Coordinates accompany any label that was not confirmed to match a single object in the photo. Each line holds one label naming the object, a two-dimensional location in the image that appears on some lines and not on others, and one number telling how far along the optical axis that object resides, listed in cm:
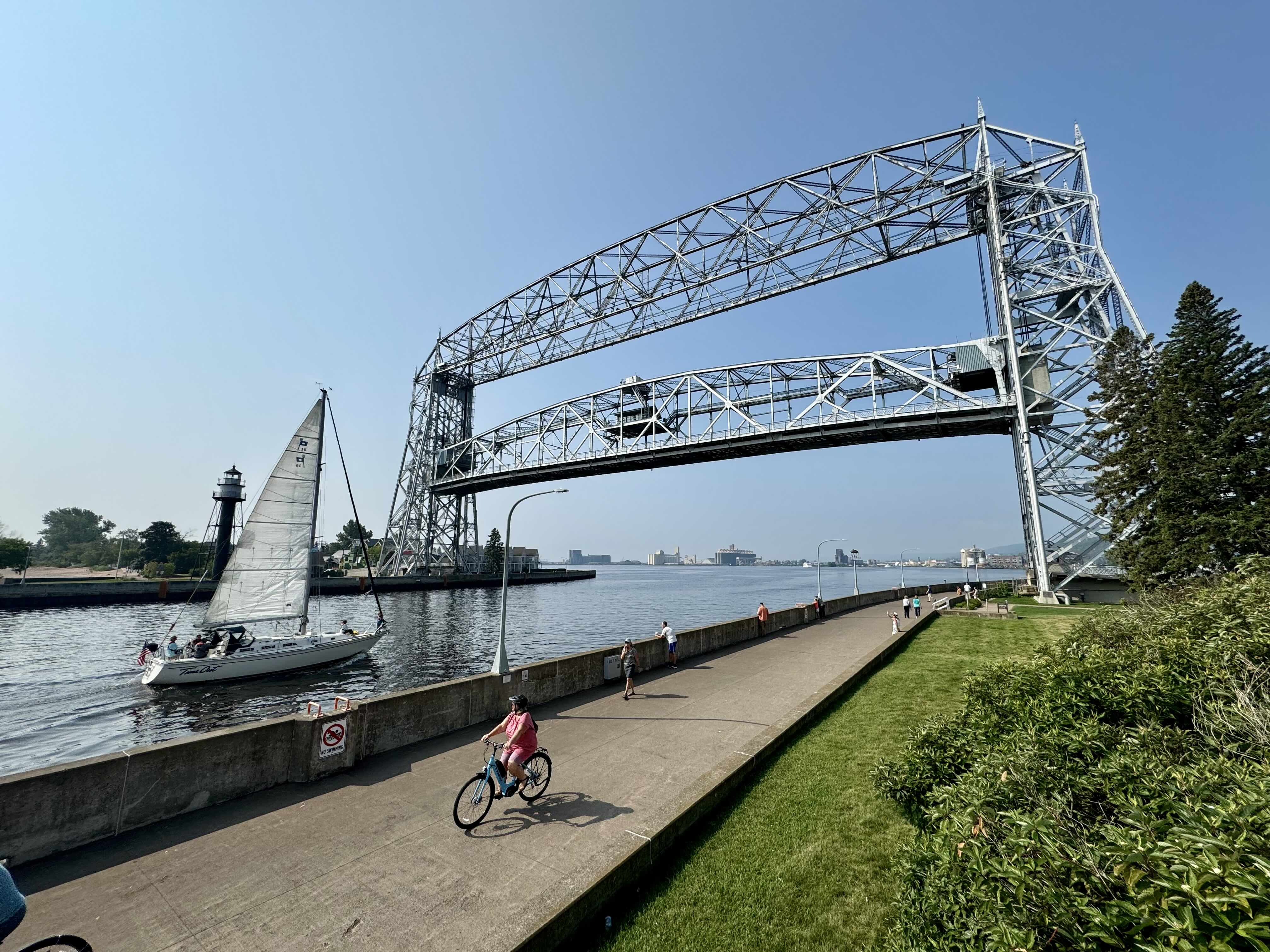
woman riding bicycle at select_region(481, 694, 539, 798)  764
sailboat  2444
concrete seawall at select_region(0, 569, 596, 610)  5209
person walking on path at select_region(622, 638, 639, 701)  1436
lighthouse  6812
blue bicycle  734
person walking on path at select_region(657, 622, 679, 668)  1819
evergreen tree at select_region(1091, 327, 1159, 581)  2603
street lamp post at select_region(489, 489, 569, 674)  1262
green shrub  246
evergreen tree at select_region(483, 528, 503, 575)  11538
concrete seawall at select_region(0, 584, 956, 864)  645
